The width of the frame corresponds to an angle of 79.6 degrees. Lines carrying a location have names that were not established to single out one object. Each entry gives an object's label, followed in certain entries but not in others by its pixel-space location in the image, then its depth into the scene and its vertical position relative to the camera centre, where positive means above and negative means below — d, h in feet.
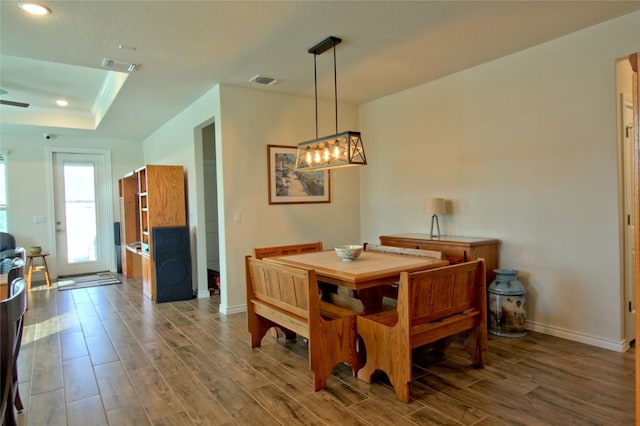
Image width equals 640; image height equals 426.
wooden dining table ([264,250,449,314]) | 8.56 -1.49
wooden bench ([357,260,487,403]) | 7.79 -2.58
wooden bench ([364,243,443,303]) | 10.80 -1.39
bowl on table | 10.41 -1.26
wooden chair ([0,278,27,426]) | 4.58 -1.51
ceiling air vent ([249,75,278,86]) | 13.61 +4.69
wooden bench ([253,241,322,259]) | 11.71 -1.34
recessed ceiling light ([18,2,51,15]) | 8.25 +4.54
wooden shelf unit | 16.81 +0.35
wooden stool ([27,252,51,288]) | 20.13 -2.74
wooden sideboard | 11.80 -1.42
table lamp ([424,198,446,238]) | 13.66 -0.07
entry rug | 19.95 -3.69
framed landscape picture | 15.58 +1.14
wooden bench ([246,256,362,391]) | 8.34 -2.60
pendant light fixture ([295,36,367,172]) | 9.93 +1.55
